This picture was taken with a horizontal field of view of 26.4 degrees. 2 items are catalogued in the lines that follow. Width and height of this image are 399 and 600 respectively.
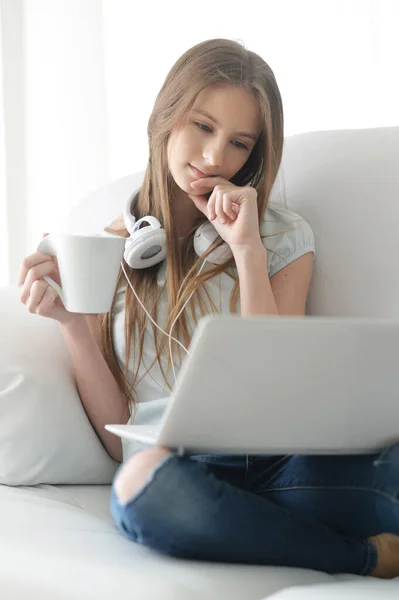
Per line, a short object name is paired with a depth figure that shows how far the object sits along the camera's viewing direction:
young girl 1.28
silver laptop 0.75
